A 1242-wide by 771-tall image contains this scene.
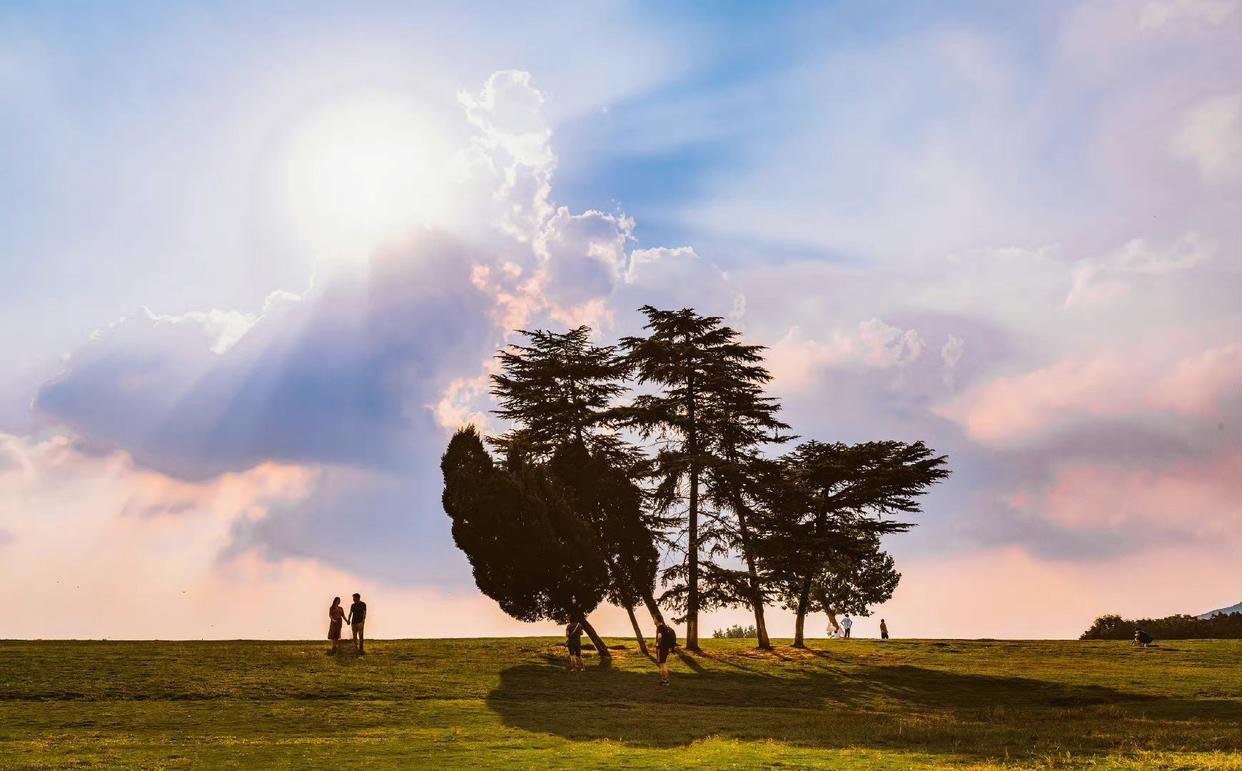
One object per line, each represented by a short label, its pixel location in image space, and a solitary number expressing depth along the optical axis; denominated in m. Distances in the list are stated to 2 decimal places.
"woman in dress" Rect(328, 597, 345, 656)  37.59
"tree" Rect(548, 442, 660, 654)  42.78
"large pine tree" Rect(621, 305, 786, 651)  45.44
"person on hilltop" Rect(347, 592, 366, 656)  37.69
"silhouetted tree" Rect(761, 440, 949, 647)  46.50
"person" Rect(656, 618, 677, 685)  34.12
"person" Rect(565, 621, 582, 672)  37.75
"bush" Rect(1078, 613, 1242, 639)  60.00
